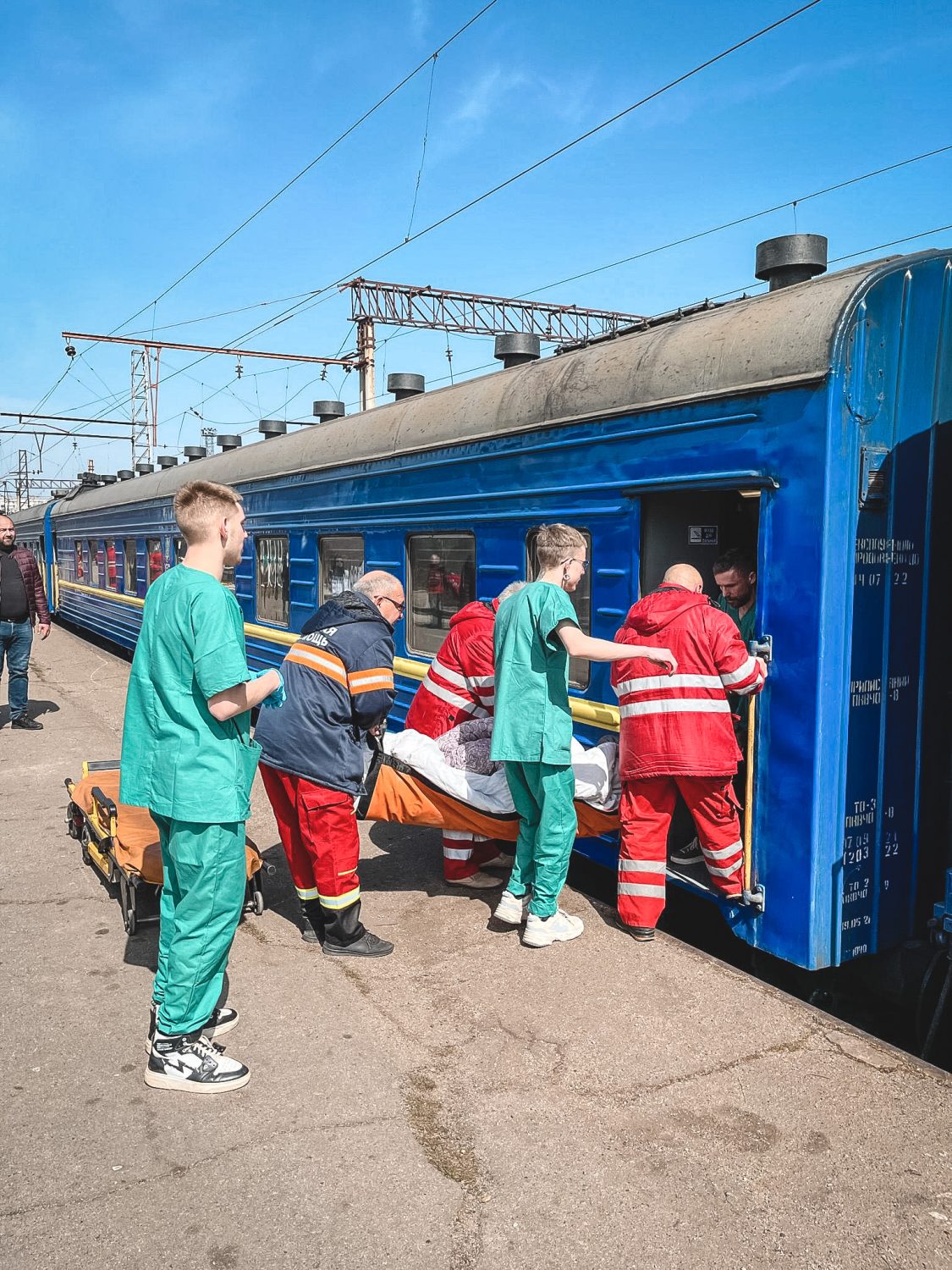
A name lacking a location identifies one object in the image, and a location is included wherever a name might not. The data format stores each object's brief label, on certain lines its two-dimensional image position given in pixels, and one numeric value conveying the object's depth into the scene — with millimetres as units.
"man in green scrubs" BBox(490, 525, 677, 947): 4328
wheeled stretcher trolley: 4598
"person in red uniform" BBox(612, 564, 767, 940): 4059
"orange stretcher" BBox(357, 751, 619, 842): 4836
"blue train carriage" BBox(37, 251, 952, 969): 3738
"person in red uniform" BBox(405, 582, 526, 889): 5301
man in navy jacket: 4219
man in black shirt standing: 9438
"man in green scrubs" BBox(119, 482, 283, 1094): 3162
